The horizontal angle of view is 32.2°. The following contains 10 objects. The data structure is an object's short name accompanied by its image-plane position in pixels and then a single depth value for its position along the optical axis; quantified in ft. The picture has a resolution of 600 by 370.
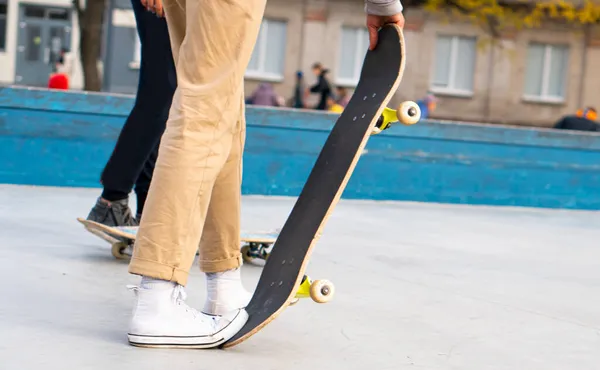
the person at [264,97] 58.65
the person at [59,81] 48.85
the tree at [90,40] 57.67
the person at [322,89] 68.59
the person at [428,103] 62.03
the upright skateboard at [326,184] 8.44
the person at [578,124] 46.62
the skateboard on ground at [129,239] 12.71
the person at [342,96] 62.14
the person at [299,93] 72.49
